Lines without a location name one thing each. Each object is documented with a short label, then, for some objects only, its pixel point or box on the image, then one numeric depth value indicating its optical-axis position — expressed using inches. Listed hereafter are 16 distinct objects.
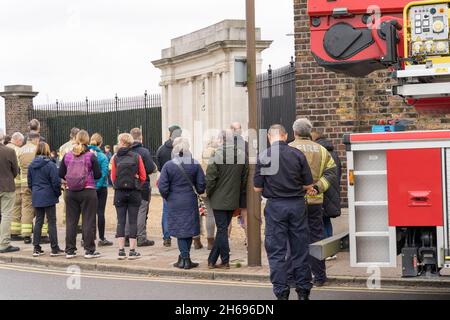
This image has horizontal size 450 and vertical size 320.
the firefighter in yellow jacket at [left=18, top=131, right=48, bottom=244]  587.8
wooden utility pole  456.1
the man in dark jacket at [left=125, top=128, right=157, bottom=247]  537.0
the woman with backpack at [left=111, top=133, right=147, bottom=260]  492.7
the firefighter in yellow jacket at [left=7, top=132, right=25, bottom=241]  601.3
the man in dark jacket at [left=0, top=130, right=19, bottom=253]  550.6
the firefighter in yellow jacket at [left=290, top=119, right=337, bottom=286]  394.0
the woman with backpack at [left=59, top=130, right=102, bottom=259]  501.0
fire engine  314.3
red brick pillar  1263.5
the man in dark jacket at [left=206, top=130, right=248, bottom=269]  453.7
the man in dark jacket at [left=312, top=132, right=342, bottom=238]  443.2
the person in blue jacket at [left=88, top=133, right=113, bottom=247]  561.9
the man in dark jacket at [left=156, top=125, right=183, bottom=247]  549.6
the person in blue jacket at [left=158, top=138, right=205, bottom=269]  459.5
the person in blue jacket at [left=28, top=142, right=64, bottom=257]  520.7
